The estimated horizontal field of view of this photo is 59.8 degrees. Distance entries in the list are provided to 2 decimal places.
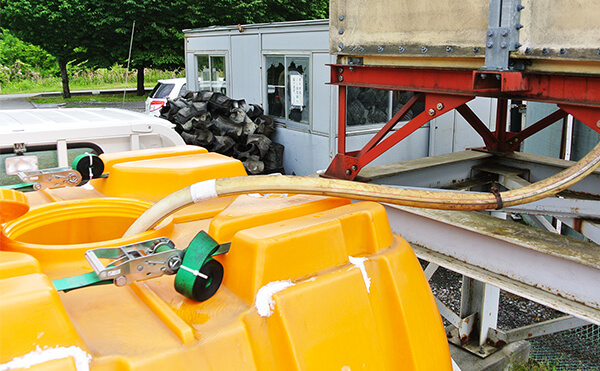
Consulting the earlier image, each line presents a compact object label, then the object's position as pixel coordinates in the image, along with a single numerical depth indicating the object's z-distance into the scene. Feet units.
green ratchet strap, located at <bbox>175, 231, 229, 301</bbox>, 4.41
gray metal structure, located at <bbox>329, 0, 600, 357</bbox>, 8.46
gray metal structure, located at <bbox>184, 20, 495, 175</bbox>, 25.73
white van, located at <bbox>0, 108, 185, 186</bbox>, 8.63
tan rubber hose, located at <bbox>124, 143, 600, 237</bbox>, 5.25
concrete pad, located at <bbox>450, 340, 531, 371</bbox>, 12.39
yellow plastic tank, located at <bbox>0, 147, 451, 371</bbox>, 3.63
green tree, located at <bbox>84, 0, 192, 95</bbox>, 69.26
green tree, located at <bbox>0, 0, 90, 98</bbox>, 67.56
